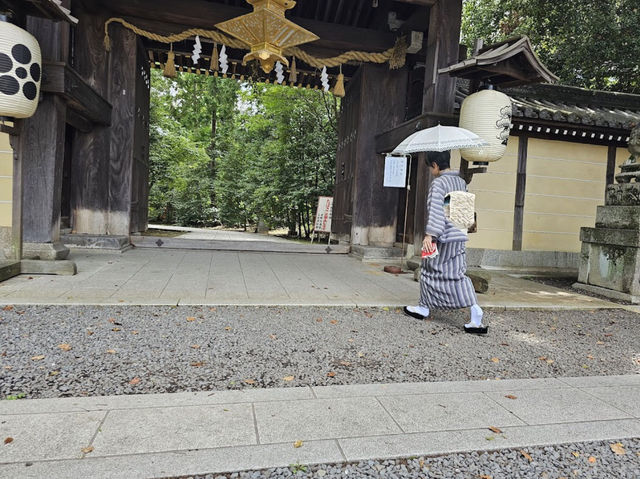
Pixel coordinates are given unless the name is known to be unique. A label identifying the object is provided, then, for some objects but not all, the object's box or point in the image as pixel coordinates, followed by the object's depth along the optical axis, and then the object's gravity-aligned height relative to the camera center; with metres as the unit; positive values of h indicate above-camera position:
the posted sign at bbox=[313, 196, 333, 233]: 11.08 +0.06
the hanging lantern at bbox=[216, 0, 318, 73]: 6.38 +3.05
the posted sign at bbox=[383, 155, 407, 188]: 8.56 +1.05
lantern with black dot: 4.55 +1.46
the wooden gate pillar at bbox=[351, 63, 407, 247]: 9.22 +1.57
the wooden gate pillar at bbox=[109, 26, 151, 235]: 8.26 +1.59
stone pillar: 6.15 -0.13
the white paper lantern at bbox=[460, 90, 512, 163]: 5.90 +1.55
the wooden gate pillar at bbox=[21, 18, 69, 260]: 5.52 +0.42
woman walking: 4.12 -0.31
